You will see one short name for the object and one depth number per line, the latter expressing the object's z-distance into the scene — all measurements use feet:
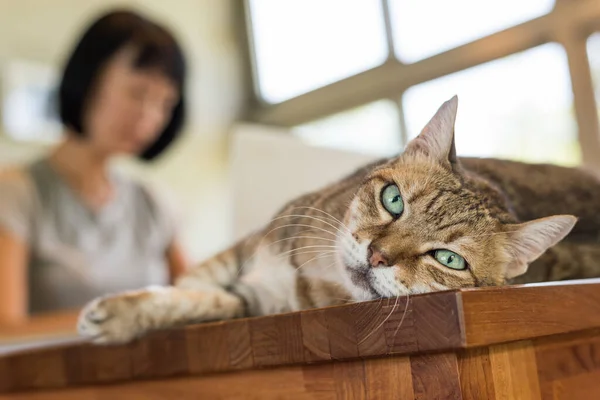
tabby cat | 2.32
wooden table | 1.81
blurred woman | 6.21
